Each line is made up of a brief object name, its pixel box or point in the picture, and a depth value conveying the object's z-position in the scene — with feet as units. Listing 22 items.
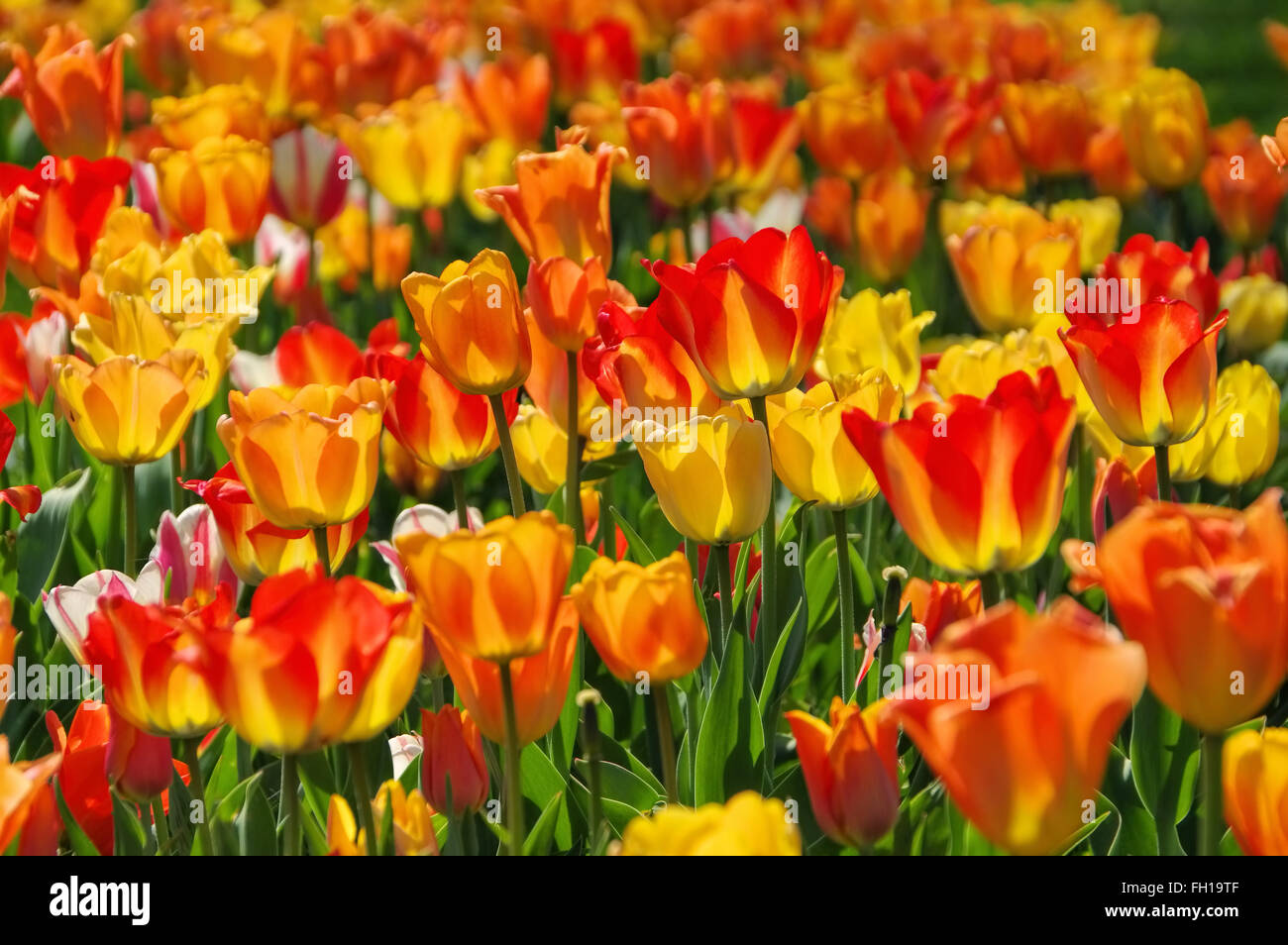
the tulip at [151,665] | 5.64
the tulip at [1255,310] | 7.95
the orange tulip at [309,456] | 5.94
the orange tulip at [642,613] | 5.73
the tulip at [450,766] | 5.83
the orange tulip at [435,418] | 6.34
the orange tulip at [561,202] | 6.62
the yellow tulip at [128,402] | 6.33
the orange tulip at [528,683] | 5.75
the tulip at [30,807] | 5.35
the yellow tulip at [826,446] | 6.16
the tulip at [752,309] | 6.06
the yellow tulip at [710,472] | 6.00
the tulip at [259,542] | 6.18
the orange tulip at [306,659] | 5.43
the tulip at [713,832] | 5.21
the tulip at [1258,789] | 5.41
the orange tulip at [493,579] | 5.54
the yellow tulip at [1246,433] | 6.62
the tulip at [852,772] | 5.66
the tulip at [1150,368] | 6.06
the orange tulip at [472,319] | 6.13
